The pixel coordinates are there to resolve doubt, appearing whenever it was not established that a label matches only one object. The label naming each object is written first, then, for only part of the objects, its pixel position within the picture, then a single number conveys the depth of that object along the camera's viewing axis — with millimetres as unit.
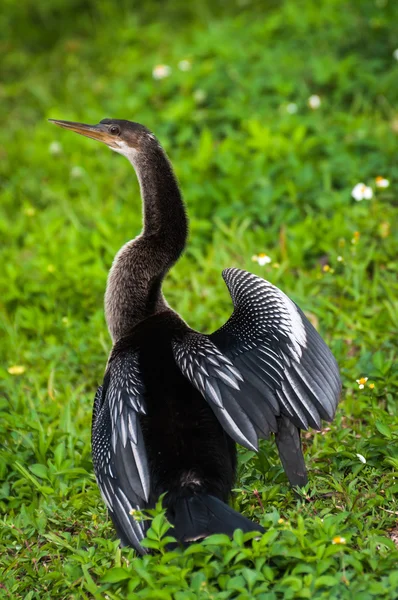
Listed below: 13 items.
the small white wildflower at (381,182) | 9586
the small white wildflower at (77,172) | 12023
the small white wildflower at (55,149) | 12570
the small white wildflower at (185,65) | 12937
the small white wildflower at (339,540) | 5410
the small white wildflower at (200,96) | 12391
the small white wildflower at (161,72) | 12992
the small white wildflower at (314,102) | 11555
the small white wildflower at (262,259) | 9195
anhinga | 5707
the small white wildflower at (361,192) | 9656
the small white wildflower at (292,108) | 11711
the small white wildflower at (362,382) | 7191
